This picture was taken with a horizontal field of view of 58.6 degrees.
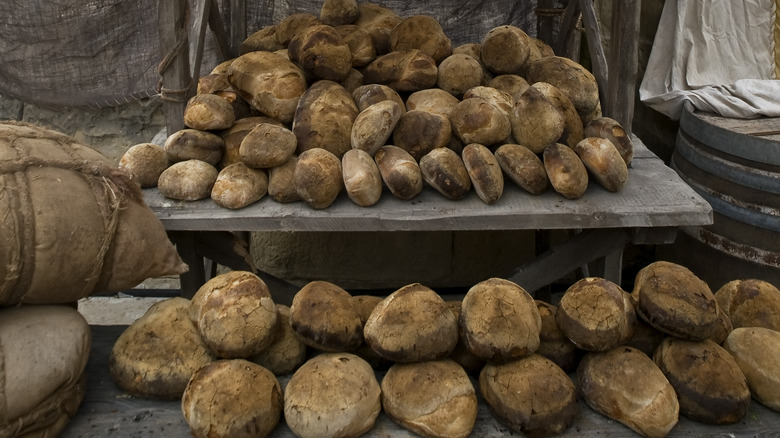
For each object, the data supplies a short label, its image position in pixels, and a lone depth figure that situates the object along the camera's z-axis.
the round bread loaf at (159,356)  1.83
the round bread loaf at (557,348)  1.88
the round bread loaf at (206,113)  2.78
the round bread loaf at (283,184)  2.62
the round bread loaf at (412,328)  1.72
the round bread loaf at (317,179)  2.52
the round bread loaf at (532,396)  1.68
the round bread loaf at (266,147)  2.60
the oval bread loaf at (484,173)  2.55
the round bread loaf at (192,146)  2.73
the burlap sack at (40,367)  1.59
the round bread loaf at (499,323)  1.72
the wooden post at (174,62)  2.83
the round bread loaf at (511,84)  3.05
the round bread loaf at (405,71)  2.98
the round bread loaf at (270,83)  2.88
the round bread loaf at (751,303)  2.01
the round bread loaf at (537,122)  2.68
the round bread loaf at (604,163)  2.62
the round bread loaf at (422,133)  2.69
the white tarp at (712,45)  3.97
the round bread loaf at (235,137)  2.79
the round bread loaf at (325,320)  1.78
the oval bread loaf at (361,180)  2.52
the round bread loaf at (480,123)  2.68
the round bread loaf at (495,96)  2.84
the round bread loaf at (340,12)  3.41
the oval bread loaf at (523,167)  2.61
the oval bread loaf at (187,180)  2.64
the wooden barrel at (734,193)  3.15
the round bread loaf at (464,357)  1.91
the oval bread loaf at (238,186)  2.60
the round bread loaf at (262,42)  3.43
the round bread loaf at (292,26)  3.39
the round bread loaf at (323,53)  2.90
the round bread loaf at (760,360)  1.79
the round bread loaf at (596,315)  1.75
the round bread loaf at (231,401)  1.62
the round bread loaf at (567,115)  2.85
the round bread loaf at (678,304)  1.74
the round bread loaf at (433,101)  2.86
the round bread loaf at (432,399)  1.67
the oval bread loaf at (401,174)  2.55
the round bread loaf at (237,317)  1.78
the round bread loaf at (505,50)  3.12
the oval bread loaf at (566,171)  2.56
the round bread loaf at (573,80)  3.02
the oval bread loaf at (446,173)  2.56
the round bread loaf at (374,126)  2.64
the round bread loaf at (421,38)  3.15
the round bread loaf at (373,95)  2.85
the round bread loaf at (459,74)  3.01
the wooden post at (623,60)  3.00
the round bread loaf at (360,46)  3.16
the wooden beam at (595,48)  3.30
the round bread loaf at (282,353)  1.91
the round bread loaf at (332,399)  1.63
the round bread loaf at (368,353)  1.93
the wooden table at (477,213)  2.54
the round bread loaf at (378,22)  3.31
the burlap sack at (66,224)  1.73
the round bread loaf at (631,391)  1.68
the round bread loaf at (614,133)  2.85
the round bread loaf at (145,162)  2.74
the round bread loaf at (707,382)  1.72
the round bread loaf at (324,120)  2.74
